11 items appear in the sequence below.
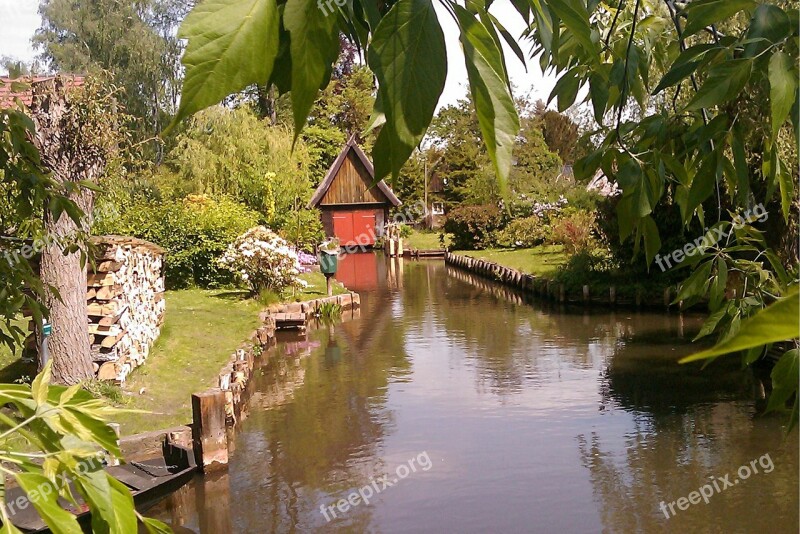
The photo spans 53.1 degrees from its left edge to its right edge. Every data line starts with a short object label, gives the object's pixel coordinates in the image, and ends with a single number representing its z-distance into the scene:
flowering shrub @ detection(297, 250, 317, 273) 20.97
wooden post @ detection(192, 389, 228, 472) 7.13
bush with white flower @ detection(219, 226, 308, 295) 14.77
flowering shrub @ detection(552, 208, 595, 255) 21.64
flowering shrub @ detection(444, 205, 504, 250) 30.17
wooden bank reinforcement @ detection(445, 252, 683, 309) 16.77
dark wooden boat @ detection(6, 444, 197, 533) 6.74
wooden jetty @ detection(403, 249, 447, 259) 32.44
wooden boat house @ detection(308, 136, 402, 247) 34.66
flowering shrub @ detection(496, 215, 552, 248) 27.98
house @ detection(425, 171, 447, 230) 40.63
